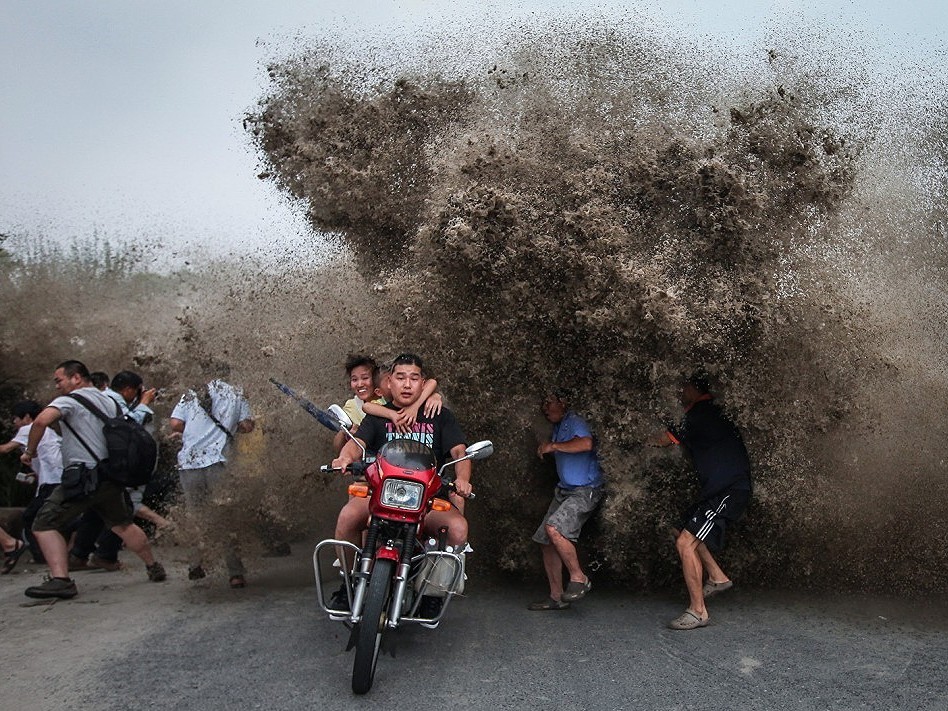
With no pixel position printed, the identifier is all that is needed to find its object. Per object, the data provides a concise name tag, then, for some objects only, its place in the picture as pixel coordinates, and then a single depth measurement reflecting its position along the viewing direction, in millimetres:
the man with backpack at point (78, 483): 7355
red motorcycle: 5016
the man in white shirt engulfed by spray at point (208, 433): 7918
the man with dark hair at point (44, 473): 8984
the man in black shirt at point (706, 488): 6277
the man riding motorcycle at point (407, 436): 5934
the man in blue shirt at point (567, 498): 6574
